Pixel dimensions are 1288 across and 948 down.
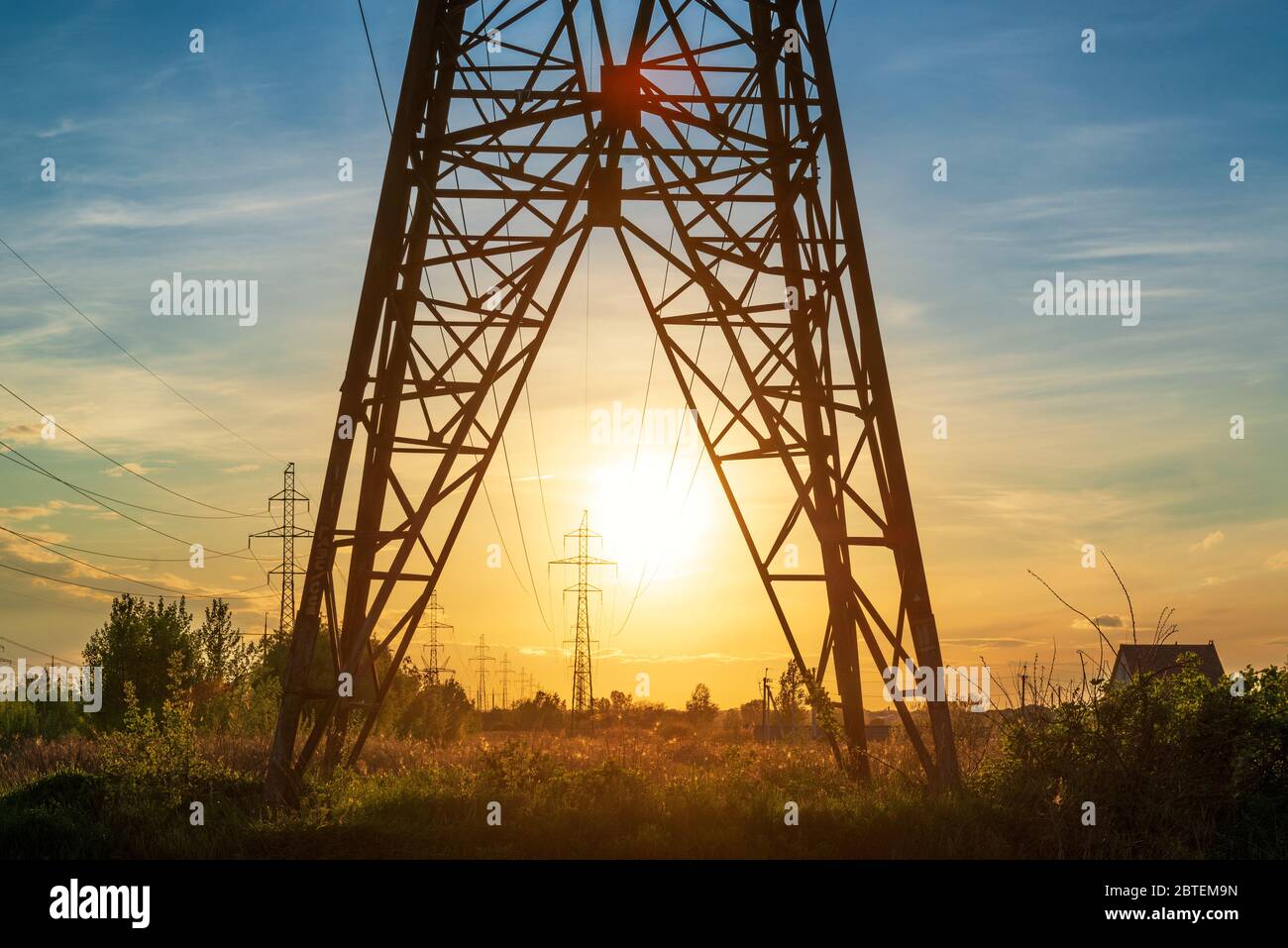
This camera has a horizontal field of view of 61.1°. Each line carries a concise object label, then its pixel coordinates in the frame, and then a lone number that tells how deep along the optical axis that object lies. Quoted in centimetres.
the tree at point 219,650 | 4081
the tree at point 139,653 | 3722
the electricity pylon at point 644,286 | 1384
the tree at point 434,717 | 4044
